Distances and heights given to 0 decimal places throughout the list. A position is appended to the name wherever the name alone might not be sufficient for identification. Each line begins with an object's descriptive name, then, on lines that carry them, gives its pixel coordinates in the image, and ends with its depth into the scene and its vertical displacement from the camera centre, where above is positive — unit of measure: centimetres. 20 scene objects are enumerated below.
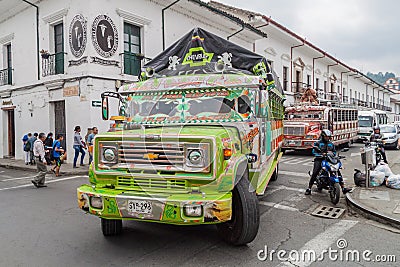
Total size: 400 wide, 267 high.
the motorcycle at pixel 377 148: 1002 -74
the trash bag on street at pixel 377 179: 822 -136
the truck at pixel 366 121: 2467 +13
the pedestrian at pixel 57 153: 1127 -93
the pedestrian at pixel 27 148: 1415 -92
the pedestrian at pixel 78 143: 1273 -66
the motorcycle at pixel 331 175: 700 -111
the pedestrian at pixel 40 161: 977 -103
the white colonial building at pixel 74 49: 1328 +334
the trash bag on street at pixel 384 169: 838 -115
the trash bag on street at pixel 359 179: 829 -137
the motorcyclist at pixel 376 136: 1025 -43
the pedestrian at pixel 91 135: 1217 -35
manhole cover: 628 -171
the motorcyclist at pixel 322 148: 752 -55
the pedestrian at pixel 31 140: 1419 -59
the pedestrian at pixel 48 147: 1189 -75
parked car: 1906 -74
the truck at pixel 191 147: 409 -30
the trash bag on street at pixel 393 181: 791 -138
